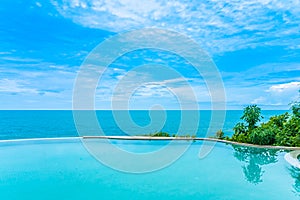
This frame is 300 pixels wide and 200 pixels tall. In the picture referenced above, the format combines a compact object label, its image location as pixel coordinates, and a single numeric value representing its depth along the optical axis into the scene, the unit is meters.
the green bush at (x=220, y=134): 13.04
